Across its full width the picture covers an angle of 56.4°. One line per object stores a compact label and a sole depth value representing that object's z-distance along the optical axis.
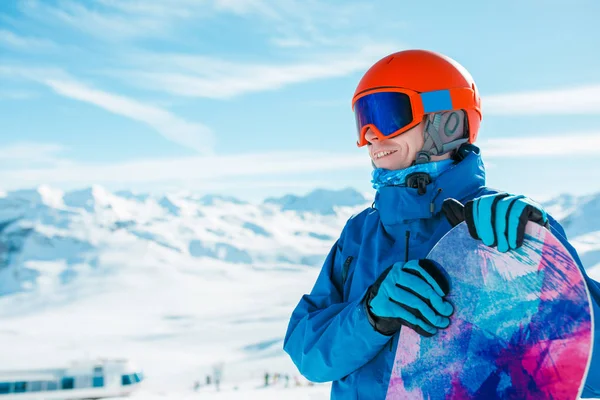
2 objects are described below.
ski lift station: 19.05
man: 1.85
